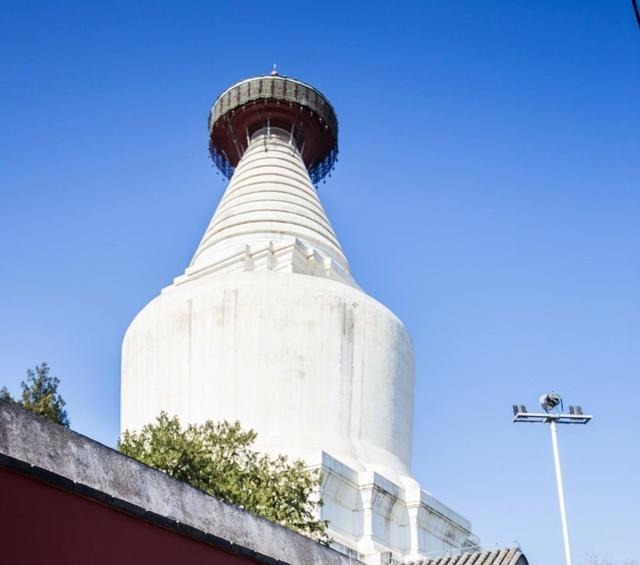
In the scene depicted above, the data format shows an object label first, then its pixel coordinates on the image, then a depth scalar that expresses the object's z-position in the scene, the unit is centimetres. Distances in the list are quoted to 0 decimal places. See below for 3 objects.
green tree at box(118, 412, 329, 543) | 1501
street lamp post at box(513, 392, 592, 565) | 1375
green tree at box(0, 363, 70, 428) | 1662
